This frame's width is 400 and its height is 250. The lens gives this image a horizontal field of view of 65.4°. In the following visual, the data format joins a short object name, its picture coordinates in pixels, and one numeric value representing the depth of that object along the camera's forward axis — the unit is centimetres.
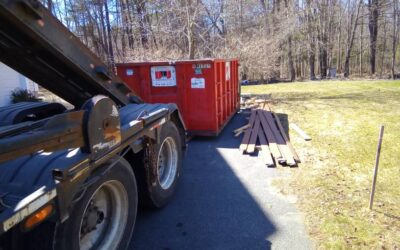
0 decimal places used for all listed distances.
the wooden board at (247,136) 660
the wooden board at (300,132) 715
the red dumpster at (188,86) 716
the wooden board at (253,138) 645
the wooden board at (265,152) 564
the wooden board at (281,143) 562
